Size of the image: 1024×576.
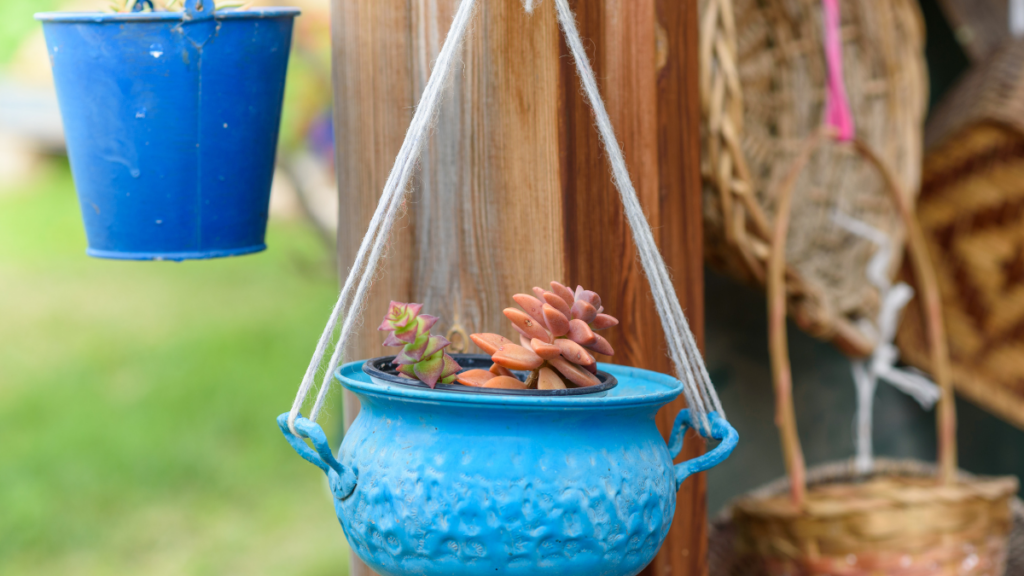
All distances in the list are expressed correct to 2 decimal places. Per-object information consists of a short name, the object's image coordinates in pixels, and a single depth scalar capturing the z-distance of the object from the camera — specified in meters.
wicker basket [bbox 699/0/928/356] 1.75
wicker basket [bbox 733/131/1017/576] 1.63
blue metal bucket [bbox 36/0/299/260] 1.41
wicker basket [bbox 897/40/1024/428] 1.82
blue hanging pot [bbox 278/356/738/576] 1.31
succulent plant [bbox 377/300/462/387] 1.32
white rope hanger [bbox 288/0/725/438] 1.34
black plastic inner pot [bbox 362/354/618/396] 1.31
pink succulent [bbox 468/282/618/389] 1.32
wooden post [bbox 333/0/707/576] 1.46
